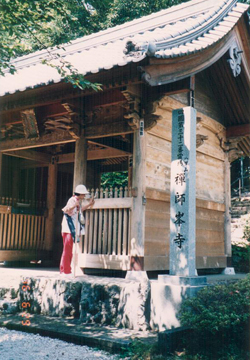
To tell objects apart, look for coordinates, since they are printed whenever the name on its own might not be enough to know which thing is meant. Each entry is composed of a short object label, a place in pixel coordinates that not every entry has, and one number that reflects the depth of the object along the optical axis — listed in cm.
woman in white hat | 757
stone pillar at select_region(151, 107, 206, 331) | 577
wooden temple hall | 727
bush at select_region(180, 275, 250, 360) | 481
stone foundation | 602
